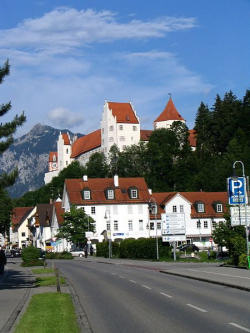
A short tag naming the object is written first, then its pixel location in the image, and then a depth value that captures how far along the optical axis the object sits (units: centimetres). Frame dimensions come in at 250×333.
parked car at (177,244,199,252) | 7862
